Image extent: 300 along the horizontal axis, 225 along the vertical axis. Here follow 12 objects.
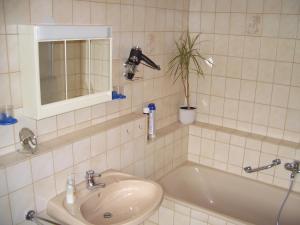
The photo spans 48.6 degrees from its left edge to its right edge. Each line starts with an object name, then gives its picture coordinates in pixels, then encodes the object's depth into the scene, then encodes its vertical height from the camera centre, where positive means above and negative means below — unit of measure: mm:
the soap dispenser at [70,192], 1755 -806
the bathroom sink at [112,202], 1673 -879
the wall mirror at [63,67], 1556 -157
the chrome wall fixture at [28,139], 1661 -509
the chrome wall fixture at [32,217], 1655 -886
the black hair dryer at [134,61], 2236 -152
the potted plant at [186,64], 2846 -214
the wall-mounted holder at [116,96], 2167 -372
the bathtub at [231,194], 2631 -1270
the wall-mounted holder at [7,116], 1534 -375
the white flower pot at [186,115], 2986 -663
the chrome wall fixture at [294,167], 2545 -941
